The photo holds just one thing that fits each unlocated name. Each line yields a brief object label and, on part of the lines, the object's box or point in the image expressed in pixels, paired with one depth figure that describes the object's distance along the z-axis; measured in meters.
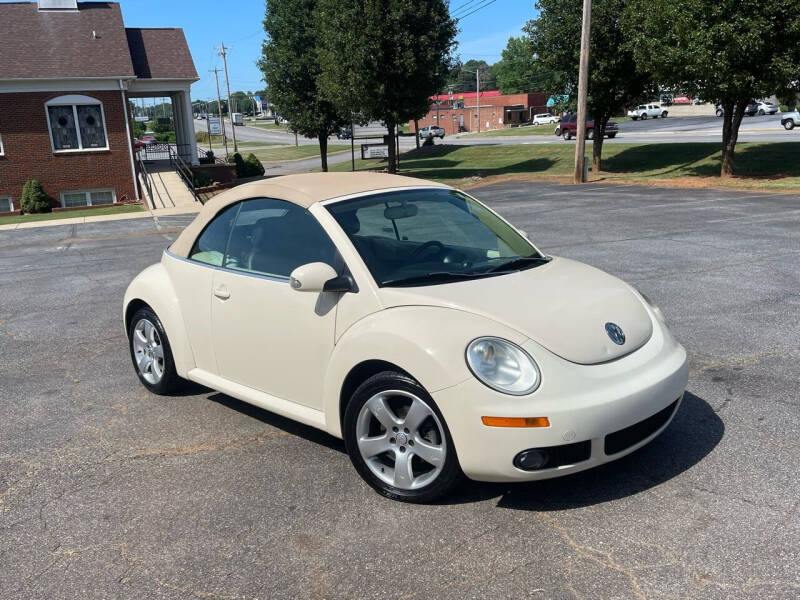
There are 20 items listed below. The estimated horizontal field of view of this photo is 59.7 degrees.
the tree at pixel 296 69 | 32.94
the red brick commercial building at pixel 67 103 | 25.38
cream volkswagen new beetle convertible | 3.27
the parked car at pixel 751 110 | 60.28
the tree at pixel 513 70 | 120.04
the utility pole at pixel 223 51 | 86.24
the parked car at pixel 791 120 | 45.38
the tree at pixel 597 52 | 25.61
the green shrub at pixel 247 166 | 35.66
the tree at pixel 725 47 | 19.12
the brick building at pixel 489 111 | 95.69
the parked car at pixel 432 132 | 71.88
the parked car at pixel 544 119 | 81.56
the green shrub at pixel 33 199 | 25.16
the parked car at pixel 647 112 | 72.81
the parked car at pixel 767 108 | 62.62
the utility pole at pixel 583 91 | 22.00
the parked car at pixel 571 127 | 47.28
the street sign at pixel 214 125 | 56.56
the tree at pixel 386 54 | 26.50
